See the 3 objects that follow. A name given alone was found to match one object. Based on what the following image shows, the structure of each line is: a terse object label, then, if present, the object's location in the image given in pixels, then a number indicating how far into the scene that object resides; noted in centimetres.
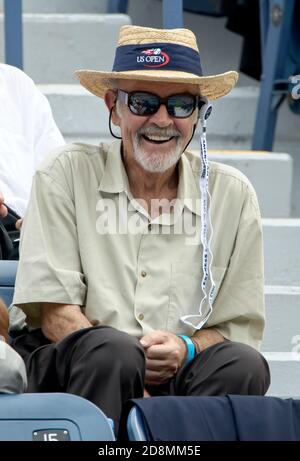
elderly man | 634
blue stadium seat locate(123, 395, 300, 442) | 483
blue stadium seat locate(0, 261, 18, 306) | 674
